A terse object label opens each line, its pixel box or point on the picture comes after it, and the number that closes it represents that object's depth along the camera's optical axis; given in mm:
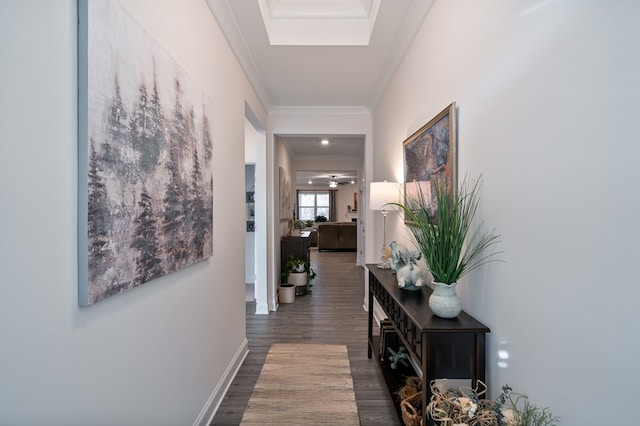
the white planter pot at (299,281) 4840
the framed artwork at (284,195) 4914
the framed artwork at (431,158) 1628
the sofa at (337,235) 10211
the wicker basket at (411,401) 1663
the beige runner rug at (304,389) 2020
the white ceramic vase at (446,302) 1372
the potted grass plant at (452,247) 1366
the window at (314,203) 14656
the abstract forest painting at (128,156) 891
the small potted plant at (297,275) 4833
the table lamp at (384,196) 2712
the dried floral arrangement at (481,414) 924
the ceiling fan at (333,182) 11712
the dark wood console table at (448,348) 1295
